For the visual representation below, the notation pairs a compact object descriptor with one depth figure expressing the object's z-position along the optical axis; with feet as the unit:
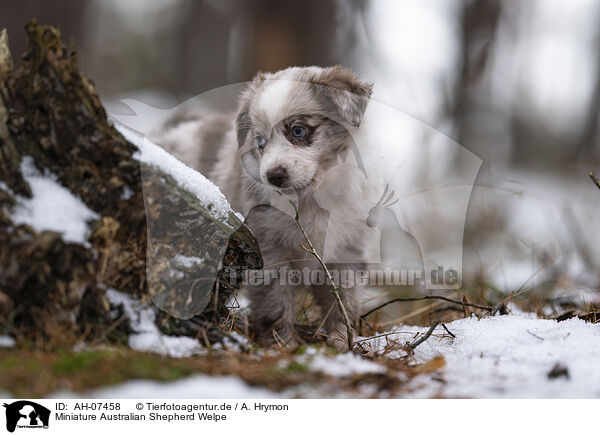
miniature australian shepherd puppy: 4.05
